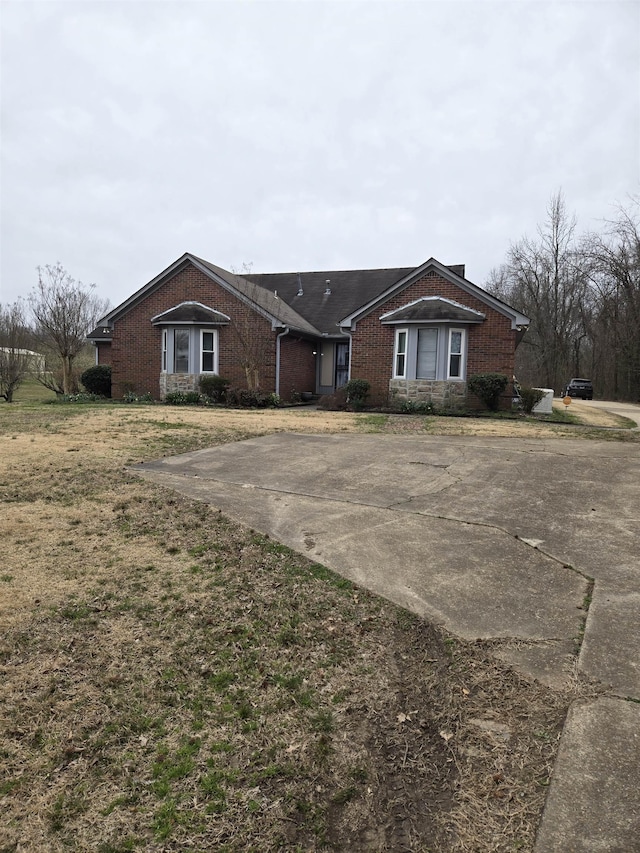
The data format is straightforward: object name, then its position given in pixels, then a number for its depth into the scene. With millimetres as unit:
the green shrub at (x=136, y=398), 20595
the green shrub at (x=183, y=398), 19672
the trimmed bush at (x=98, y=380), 22141
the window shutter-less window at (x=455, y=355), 17797
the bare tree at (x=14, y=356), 22969
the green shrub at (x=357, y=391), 18453
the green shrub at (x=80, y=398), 20750
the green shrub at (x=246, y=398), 18438
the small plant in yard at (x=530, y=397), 18141
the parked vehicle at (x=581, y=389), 37062
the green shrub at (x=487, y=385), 17062
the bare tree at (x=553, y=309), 44062
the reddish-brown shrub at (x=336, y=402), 18750
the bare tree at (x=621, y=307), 34750
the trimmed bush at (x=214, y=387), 19203
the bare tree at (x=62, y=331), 21094
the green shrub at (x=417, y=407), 17370
